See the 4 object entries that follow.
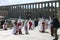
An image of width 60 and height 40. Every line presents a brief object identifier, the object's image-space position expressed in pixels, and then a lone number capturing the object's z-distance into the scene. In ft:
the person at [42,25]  21.36
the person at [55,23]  12.99
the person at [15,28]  18.38
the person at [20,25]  18.56
